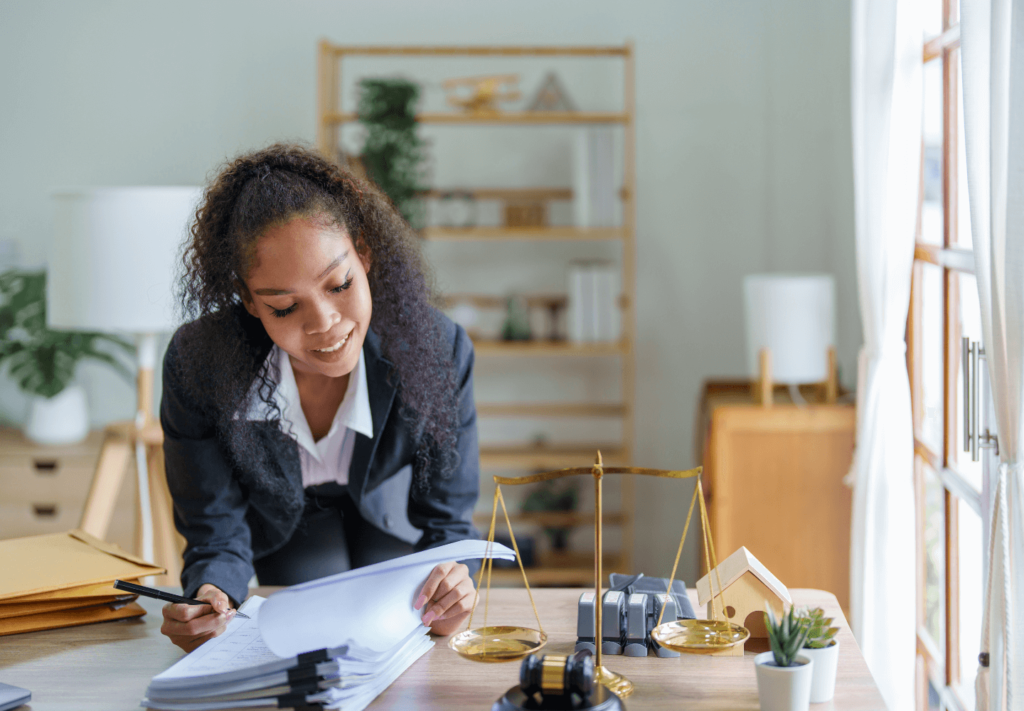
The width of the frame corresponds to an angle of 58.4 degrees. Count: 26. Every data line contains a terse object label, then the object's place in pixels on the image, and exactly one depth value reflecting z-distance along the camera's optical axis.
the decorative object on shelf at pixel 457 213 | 3.25
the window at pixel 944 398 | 1.89
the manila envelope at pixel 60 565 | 1.21
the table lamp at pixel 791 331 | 2.57
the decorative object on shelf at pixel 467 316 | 3.38
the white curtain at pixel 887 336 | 2.00
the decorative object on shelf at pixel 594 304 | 3.15
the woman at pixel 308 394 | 1.30
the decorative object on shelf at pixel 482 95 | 3.08
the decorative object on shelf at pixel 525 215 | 3.19
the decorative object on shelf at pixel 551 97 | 3.18
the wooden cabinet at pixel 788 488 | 2.53
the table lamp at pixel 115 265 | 1.96
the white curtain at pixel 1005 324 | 1.23
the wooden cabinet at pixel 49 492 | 3.08
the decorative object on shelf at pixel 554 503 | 3.33
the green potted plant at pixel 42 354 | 3.14
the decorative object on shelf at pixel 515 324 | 3.26
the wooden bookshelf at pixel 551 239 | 3.06
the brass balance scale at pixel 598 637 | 1.01
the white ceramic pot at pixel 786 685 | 0.91
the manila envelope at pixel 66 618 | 1.21
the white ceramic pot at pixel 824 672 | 0.97
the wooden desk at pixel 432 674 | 1.00
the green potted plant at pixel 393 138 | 3.02
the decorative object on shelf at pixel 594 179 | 3.11
